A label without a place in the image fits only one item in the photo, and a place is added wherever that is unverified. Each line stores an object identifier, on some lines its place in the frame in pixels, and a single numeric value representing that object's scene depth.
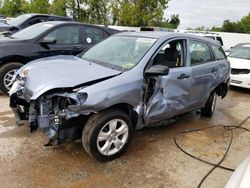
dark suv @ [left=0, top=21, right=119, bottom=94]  4.25
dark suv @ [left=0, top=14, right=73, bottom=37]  6.94
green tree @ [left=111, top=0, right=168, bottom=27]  20.07
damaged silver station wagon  2.38
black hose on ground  2.63
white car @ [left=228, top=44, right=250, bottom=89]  5.99
